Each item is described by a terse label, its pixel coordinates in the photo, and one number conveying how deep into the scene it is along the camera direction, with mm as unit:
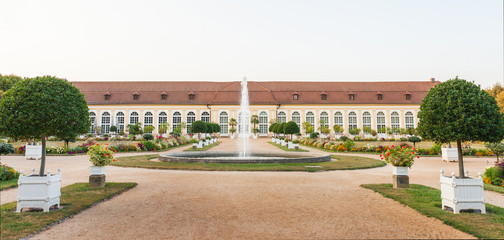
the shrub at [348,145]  23203
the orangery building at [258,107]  52969
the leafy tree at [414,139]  25134
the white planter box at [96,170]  8211
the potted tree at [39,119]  5703
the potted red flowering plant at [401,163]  8077
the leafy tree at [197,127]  29625
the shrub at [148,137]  31188
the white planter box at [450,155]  15781
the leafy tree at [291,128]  29172
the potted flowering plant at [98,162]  8055
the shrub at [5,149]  19172
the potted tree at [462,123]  5630
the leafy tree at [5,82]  47916
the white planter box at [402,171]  8172
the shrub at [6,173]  9498
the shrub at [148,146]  23022
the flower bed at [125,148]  19812
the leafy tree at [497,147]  12984
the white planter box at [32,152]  16203
